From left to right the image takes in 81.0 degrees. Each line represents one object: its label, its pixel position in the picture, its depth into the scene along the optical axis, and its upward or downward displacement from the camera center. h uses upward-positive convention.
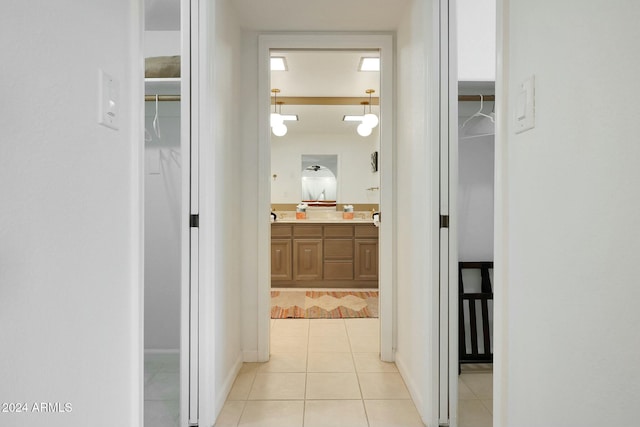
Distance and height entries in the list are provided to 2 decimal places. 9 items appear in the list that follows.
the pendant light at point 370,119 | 4.59 +1.08
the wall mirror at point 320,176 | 6.13 +0.51
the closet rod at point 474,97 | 2.54 +0.75
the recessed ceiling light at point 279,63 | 3.41 +1.36
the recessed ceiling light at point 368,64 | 3.45 +1.36
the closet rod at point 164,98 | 2.54 +0.74
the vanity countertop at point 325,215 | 5.95 -0.13
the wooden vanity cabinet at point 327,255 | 5.07 -0.65
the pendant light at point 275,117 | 4.47 +1.10
